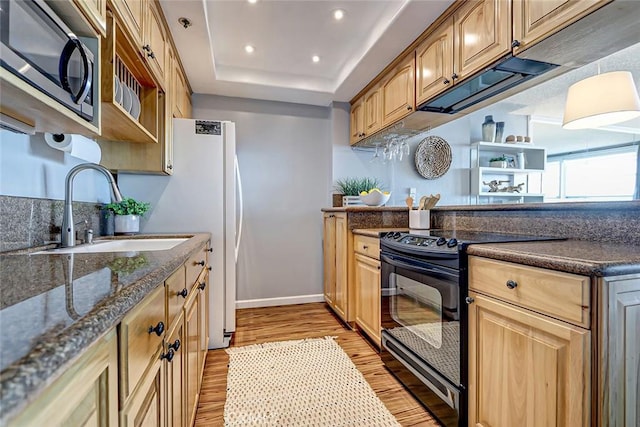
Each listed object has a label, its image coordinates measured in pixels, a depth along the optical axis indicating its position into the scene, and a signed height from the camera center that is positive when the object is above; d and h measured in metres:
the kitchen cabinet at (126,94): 1.26 +0.66
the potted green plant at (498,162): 3.38 +0.58
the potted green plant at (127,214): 1.95 -0.02
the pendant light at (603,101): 1.93 +0.75
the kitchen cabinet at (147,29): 1.34 +0.97
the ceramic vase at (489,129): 3.31 +0.94
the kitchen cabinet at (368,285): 2.22 -0.60
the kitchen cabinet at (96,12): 0.96 +0.68
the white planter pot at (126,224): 1.95 -0.08
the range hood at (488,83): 1.68 +0.84
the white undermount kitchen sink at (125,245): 1.38 -0.19
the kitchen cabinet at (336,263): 2.73 -0.52
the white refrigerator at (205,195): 2.24 +0.13
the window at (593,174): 2.76 +0.38
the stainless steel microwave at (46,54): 0.68 +0.43
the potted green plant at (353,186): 3.29 +0.30
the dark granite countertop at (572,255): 0.85 -0.15
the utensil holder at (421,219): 2.46 -0.07
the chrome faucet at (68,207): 1.34 +0.02
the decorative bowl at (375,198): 2.99 +0.14
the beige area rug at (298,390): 1.54 -1.08
